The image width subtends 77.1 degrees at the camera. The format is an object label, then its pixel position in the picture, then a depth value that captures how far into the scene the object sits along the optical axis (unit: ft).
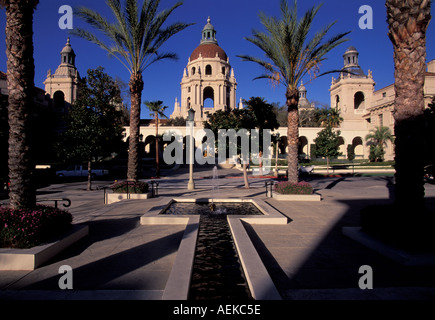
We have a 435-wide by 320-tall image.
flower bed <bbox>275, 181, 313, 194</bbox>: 43.47
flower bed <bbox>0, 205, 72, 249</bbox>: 17.26
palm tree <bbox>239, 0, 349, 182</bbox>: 44.55
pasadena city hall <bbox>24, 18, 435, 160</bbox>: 174.91
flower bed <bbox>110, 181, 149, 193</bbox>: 44.91
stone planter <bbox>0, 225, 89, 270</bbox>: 16.22
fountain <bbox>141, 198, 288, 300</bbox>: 13.57
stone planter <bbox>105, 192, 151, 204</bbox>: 43.88
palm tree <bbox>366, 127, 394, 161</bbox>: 150.00
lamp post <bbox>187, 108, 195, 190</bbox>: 59.15
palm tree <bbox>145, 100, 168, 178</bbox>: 110.11
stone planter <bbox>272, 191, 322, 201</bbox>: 42.79
